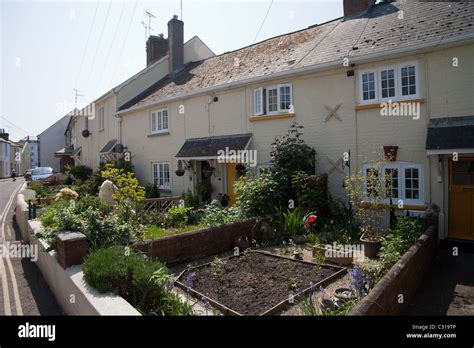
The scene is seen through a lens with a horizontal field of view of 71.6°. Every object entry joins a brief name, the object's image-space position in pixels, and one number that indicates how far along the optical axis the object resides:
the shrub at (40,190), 16.02
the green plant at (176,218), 9.82
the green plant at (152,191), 16.29
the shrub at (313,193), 9.41
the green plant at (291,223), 8.77
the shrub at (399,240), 6.00
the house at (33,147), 80.06
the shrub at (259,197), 9.52
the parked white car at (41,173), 29.20
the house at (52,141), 43.16
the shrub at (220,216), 8.90
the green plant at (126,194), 8.06
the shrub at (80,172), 23.03
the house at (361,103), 8.52
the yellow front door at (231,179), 13.58
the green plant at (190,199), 14.03
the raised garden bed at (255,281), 4.95
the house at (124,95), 19.70
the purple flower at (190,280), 5.03
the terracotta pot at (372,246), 7.33
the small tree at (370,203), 7.76
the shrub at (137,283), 4.37
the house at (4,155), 51.72
